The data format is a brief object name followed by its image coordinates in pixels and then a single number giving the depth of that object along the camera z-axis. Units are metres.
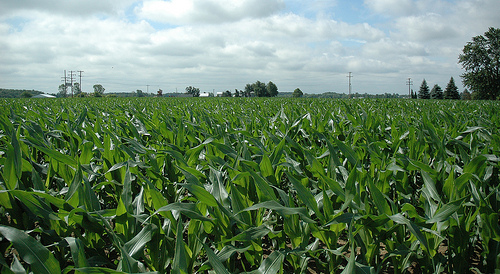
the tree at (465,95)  94.16
